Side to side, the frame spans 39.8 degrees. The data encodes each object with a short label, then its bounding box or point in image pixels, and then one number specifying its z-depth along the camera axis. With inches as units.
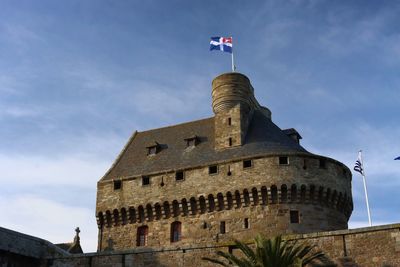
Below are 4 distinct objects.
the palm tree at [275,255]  804.0
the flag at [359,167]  1306.6
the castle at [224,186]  1229.7
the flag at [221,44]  1533.8
